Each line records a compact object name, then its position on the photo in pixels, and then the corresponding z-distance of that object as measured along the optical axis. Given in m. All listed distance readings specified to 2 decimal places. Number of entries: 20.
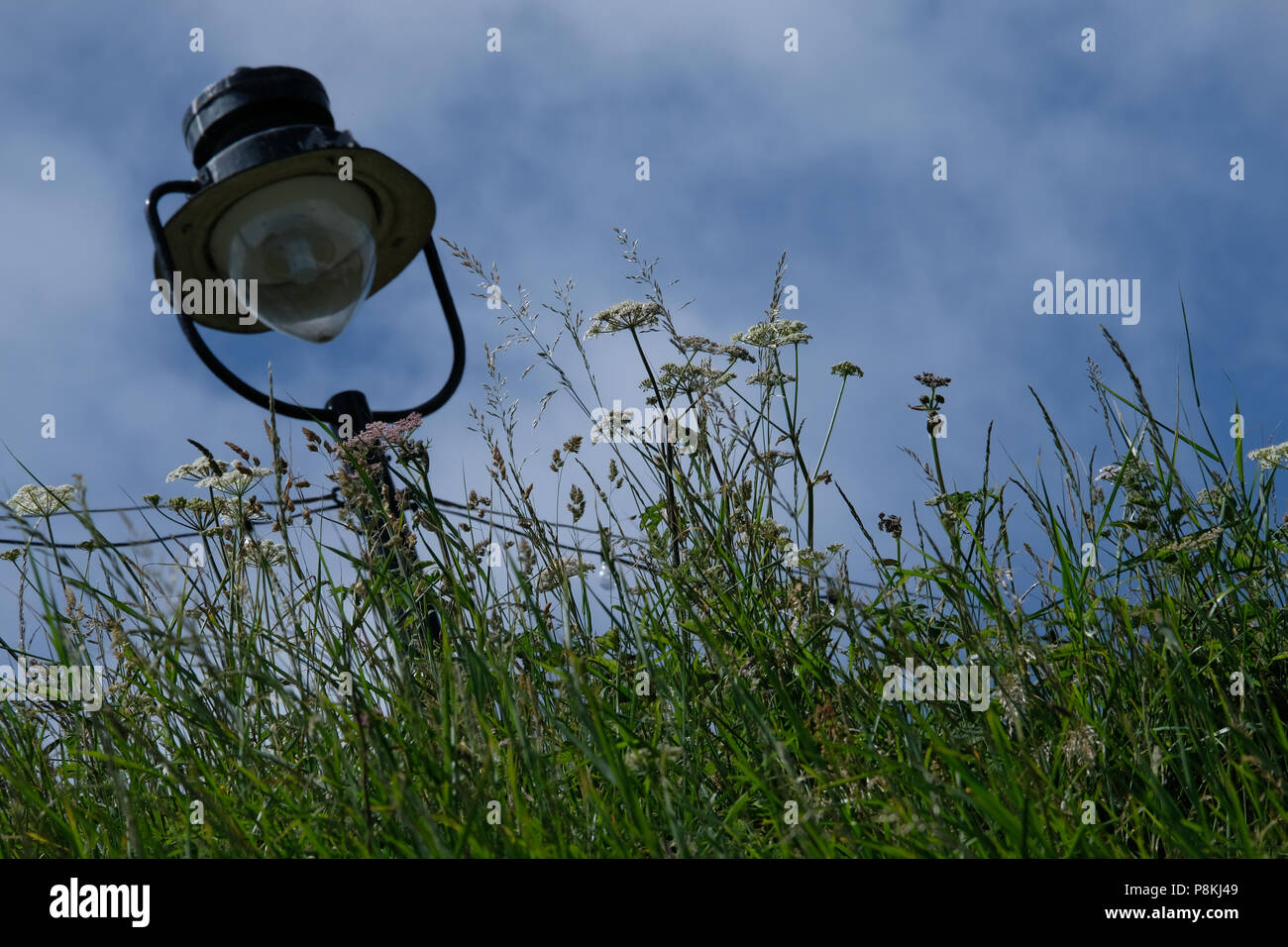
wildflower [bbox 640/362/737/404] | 3.03
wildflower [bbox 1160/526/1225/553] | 2.41
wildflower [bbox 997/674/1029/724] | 1.99
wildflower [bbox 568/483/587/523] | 2.56
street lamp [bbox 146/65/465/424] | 3.96
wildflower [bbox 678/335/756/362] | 3.14
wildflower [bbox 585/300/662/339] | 3.15
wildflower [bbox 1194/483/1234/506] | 2.93
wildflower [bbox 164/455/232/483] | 3.01
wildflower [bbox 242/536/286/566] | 2.85
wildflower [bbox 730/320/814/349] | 3.14
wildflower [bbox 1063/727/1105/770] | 1.86
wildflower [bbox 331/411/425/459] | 2.79
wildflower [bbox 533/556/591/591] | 2.72
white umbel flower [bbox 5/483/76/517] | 2.97
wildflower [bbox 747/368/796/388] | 3.13
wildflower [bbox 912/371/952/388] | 3.04
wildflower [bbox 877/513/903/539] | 3.02
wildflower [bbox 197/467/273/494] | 2.91
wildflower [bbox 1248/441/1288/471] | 2.88
